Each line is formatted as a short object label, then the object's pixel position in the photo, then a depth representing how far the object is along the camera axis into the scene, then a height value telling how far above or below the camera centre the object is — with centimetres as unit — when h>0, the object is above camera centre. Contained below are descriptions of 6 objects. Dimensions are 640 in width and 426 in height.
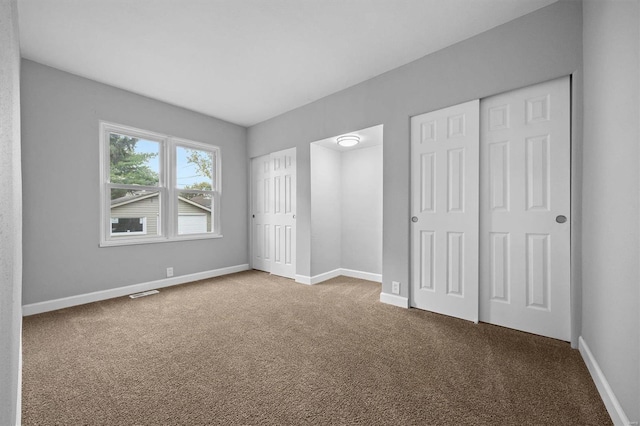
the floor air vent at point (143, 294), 345 -109
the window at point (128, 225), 353 -20
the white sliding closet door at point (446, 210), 258 +0
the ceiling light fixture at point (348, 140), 365 +97
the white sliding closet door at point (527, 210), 218 +0
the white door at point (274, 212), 435 -3
